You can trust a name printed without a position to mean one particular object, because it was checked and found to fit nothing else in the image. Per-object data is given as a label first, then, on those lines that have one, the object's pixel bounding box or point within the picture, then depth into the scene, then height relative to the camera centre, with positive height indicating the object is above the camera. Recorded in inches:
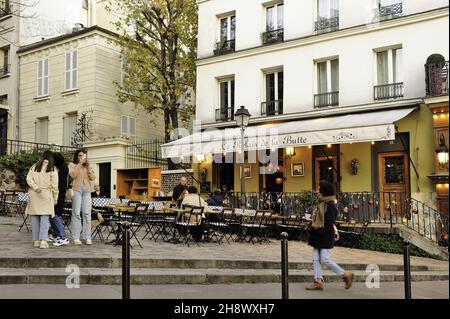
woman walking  331.9 -23.7
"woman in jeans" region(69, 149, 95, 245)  412.5 +4.8
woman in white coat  387.9 -0.7
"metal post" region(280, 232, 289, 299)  260.5 -31.0
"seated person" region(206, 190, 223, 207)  587.8 -7.9
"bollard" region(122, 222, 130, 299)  236.7 -30.1
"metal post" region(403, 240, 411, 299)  262.2 -36.1
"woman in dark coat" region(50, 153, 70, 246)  414.7 -7.3
